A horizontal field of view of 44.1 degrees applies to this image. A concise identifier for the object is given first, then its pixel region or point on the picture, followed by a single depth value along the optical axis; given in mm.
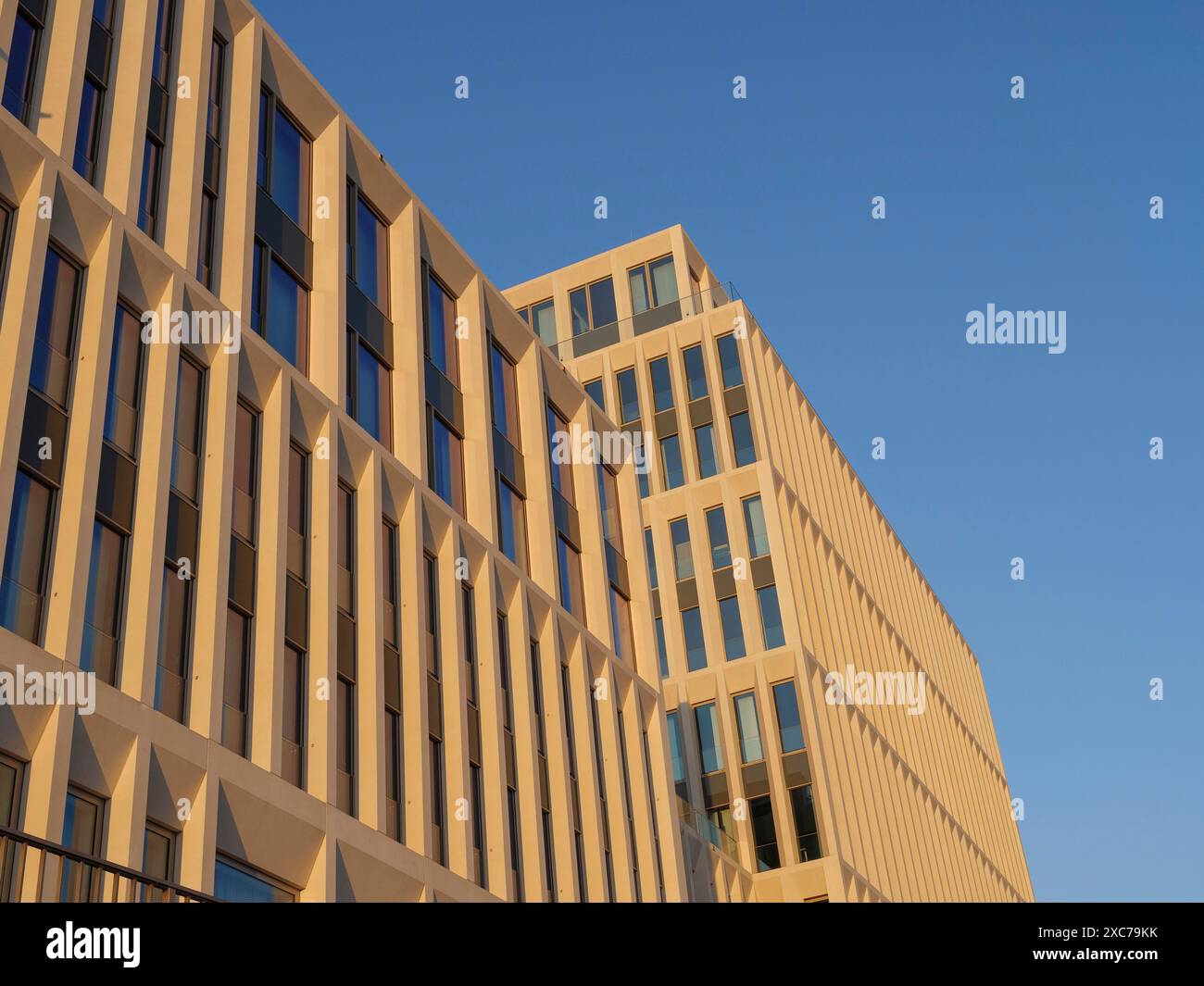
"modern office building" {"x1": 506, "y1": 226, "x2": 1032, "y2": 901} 43156
